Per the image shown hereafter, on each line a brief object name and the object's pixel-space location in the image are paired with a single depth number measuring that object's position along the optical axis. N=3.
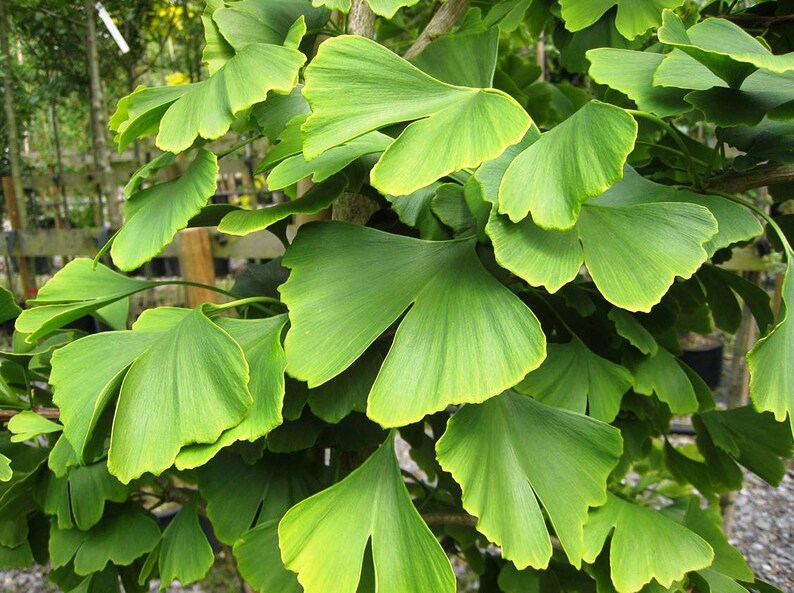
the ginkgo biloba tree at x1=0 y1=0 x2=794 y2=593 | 0.35
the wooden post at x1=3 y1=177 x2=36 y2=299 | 2.78
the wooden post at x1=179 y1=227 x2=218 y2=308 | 1.53
